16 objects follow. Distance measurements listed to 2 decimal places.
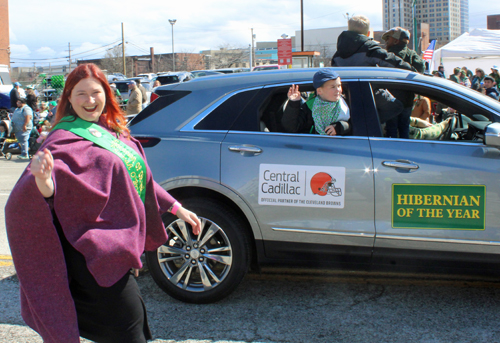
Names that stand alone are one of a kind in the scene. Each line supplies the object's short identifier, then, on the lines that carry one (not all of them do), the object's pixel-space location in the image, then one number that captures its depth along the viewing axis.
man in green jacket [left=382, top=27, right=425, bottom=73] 5.42
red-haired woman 1.97
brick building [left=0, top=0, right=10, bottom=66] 51.12
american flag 17.02
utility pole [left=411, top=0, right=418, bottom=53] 20.94
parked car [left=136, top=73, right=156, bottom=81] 36.26
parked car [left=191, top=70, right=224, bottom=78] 27.68
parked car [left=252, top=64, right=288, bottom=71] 27.02
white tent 18.98
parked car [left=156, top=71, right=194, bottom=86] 28.84
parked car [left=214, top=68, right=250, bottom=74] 28.11
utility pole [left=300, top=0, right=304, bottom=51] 34.50
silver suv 3.26
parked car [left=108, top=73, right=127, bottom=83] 37.34
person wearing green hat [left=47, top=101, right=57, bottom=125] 13.43
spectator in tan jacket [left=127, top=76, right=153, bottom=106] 26.02
